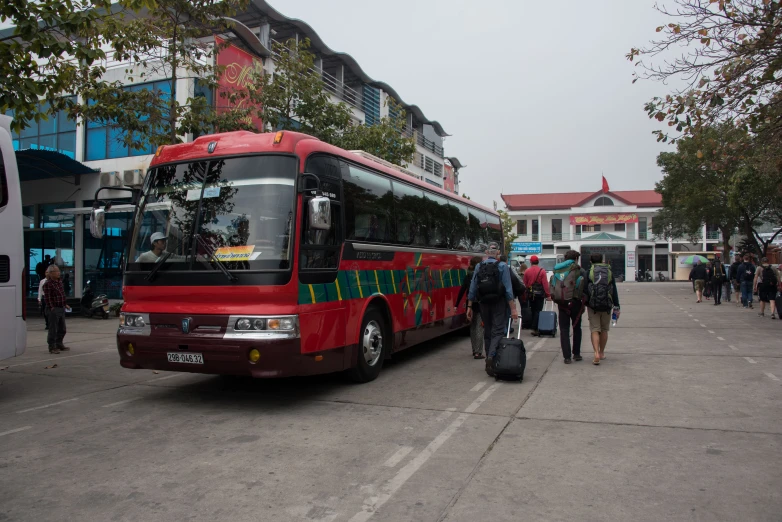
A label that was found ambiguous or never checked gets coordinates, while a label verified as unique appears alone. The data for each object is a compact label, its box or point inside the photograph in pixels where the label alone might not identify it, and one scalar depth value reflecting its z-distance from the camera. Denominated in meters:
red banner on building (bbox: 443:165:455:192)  57.11
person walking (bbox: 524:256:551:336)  13.20
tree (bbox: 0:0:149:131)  7.52
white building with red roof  64.31
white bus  7.06
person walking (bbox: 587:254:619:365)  9.04
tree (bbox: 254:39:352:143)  17.33
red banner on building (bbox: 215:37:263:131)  19.34
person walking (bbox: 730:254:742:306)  22.19
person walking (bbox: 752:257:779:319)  17.00
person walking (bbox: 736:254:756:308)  20.27
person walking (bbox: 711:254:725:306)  22.78
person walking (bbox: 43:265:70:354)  11.12
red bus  6.06
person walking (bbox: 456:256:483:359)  9.98
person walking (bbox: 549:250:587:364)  9.11
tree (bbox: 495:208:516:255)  59.75
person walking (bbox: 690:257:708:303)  24.62
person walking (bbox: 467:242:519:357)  8.13
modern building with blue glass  19.44
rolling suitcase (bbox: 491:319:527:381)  7.64
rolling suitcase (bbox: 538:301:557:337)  12.60
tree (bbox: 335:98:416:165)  19.09
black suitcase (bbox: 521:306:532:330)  13.40
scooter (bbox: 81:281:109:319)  18.69
